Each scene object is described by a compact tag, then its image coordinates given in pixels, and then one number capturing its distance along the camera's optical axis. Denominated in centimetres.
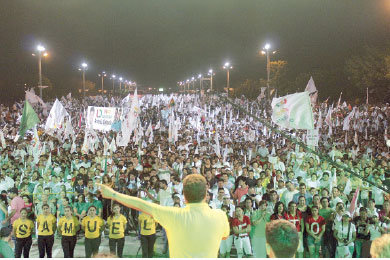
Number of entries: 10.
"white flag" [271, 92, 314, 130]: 1000
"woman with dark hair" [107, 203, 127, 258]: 694
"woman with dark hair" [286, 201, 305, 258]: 700
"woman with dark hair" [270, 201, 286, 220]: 698
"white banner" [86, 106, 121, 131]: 1498
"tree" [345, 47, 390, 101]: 3275
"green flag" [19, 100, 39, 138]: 1312
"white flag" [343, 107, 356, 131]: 1822
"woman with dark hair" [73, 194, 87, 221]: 774
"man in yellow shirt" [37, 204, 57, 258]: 684
